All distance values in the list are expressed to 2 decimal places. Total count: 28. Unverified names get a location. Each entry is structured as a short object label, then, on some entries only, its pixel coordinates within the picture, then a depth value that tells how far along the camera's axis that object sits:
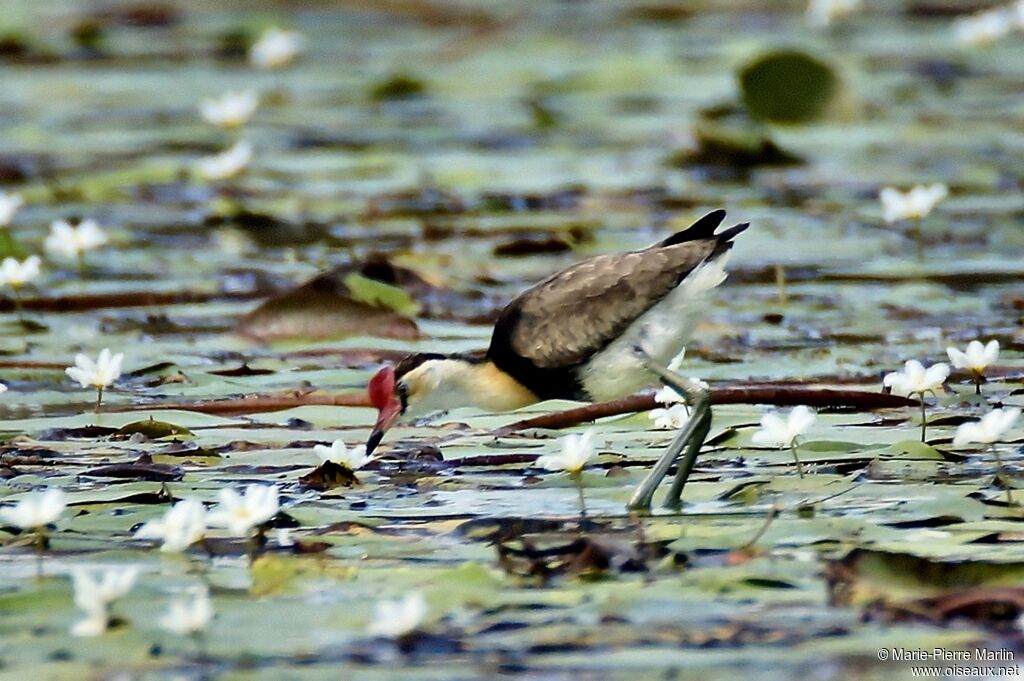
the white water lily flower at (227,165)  18.33
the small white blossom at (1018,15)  22.86
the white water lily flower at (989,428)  8.63
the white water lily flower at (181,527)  7.70
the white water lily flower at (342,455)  9.31
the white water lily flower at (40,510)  7.89
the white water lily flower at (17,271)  13.17
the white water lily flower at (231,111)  20.16
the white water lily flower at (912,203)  14.79
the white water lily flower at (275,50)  24.84
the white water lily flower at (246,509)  7.92
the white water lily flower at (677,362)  10.98
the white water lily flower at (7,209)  15.46
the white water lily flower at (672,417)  10.54
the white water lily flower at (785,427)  8.98
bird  10.05
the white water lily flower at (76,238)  14.77
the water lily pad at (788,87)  20.47
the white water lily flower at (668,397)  10.41
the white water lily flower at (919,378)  9.66
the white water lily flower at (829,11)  27.64
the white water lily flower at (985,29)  25.37
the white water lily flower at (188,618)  6.69
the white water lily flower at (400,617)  6.69
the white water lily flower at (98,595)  6.89
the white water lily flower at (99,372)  10.68
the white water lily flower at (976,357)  10.16
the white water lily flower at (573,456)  8.66
